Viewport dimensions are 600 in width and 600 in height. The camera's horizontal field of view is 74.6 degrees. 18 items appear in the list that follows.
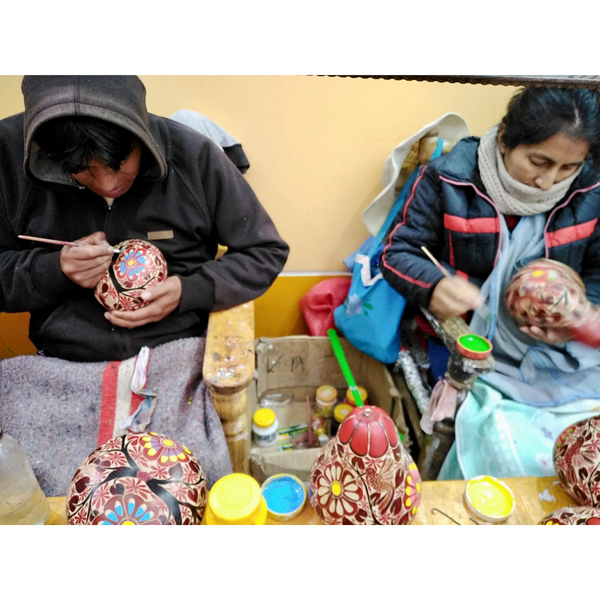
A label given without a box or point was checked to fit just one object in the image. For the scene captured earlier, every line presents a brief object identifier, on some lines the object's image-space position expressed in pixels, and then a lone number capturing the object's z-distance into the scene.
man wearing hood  0.73
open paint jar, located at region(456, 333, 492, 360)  0.81
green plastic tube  1.40
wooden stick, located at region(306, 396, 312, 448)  1.40
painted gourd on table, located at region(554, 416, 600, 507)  0.62
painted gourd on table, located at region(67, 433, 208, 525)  0.51
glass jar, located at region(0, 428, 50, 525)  0.55
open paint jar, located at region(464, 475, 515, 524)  0.66
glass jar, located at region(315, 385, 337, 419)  1.45
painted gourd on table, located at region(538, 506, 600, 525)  0.55
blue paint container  0.66
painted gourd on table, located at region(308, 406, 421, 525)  0.55
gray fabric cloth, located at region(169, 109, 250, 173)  0.96
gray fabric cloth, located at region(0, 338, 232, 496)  0.78
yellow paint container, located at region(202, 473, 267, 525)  0.54
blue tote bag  1.21
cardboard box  1.41
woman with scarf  0.83
